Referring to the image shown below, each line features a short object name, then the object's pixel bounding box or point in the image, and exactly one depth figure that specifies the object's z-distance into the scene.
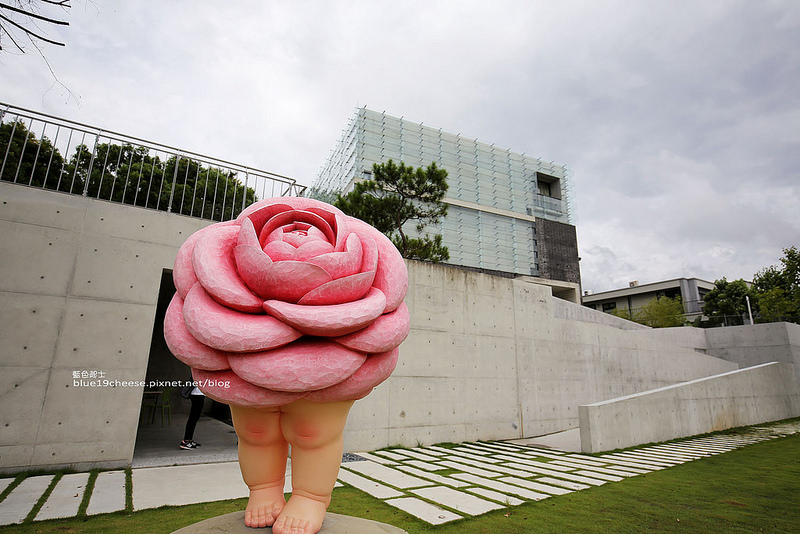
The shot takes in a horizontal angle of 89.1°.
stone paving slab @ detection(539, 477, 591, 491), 4.61
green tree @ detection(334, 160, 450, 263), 11.80
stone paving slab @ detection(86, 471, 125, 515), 3.53
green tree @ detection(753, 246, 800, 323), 19.77
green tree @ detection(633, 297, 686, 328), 25.06
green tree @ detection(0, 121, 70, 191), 5.21
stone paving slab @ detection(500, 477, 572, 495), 4.39
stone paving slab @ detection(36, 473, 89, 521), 3.36
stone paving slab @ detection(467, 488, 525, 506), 3.93
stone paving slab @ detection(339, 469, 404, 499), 4.17
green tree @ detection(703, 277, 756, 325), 26.13
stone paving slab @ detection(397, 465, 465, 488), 4.65
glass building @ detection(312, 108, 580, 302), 23.03
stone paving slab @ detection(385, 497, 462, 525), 3.41
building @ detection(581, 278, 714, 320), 32.16
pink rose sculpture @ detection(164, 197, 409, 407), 1.91
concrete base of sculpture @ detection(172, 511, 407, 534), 2.34
